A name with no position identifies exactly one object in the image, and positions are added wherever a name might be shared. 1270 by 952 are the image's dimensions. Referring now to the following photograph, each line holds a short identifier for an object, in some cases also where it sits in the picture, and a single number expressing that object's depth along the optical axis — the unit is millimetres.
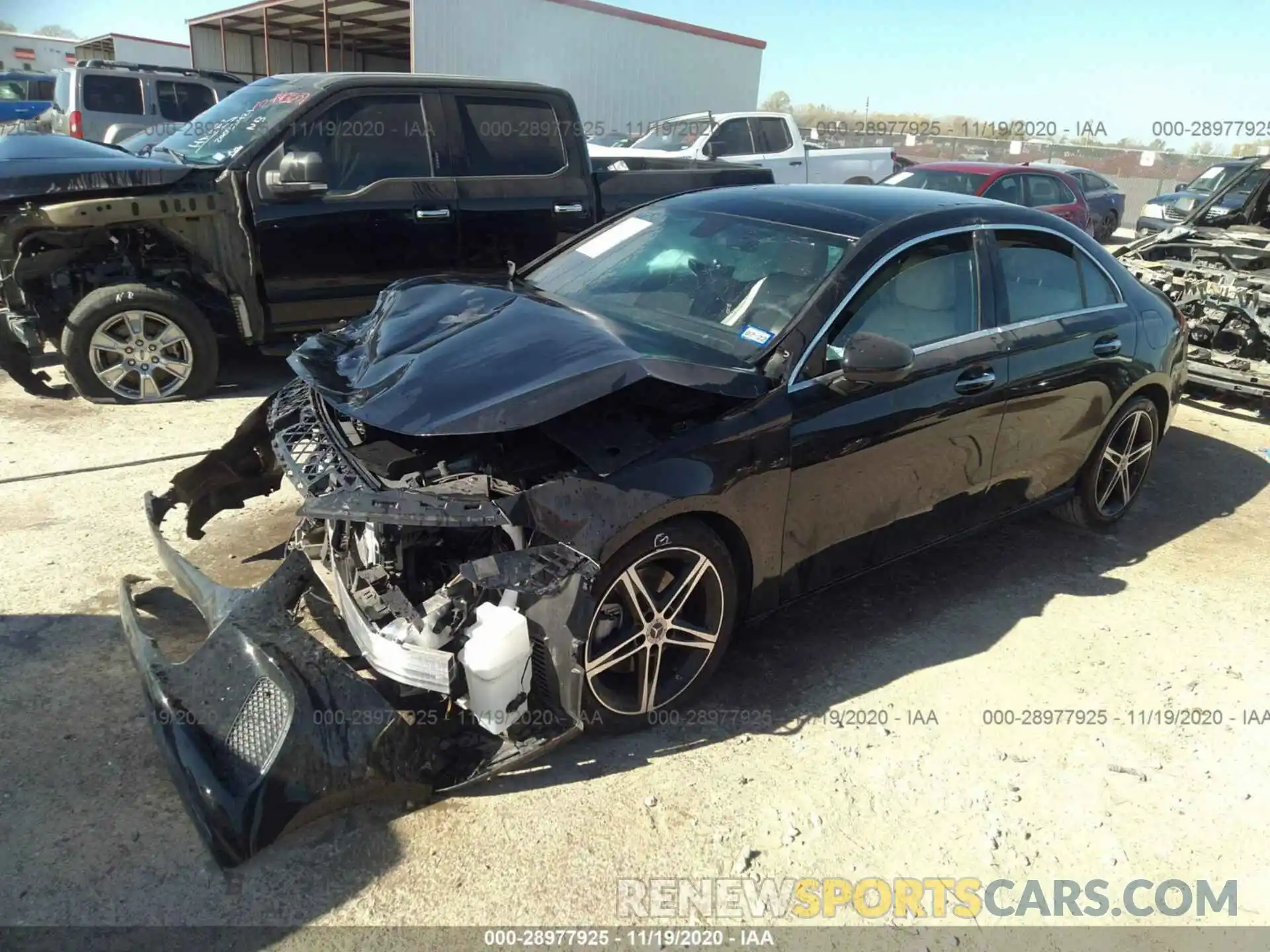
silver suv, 14672
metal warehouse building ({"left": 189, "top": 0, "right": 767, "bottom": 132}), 17641
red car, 11656
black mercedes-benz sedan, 2621
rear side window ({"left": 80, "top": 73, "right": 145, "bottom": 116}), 14758
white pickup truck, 13750
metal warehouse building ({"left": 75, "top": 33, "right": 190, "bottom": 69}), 27656
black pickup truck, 5812
